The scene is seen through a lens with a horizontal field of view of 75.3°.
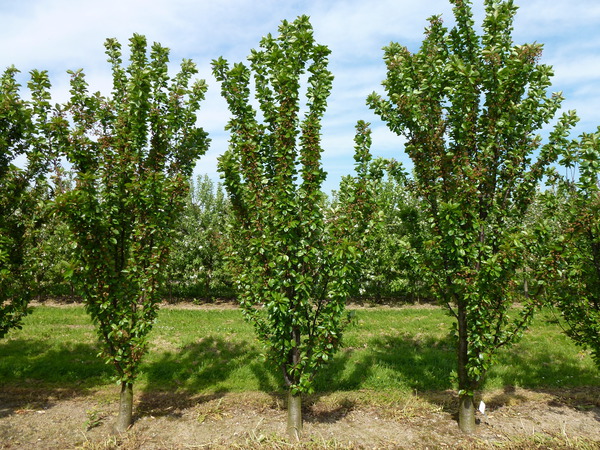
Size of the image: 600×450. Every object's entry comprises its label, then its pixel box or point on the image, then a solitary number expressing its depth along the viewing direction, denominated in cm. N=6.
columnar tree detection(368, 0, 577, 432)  636
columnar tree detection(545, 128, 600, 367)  643
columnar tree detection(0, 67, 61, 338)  688
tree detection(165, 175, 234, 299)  2425
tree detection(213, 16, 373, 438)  611
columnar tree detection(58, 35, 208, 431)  640
